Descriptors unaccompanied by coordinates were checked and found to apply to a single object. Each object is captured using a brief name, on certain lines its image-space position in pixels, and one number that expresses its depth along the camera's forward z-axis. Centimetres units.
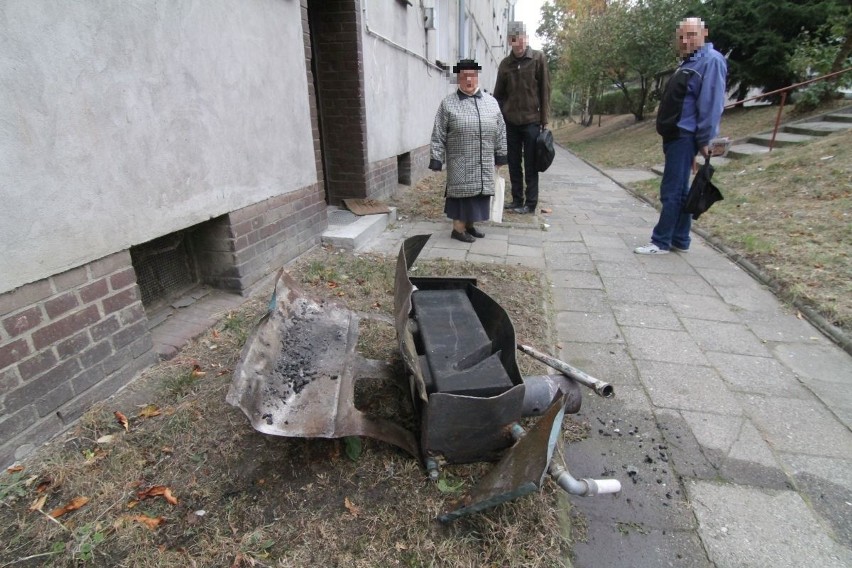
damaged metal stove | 162
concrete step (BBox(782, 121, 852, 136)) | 920
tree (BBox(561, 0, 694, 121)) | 1770
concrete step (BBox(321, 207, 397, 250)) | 467
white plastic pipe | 150
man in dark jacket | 564
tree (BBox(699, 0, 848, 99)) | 1235
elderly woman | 455
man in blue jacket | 402
